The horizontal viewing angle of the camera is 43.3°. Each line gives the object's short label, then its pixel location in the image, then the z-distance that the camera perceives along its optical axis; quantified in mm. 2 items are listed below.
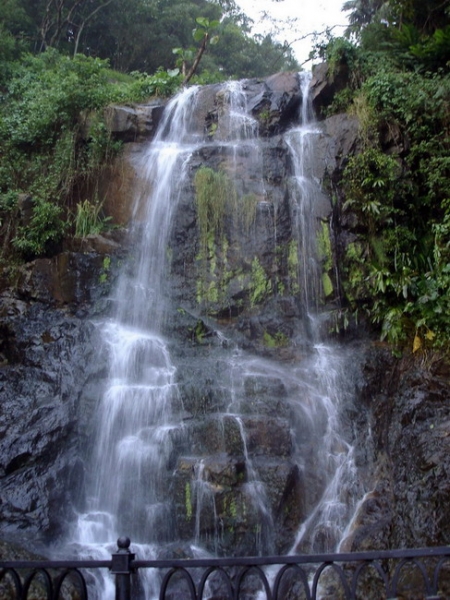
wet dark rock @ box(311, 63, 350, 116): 12539
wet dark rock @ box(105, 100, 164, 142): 12578
